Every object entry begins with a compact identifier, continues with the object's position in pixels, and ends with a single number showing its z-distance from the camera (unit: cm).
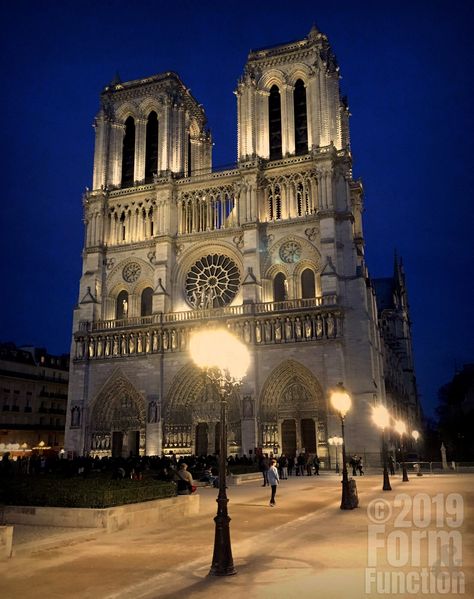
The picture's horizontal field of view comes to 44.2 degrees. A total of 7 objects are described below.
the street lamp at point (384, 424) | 2047
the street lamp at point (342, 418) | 1550
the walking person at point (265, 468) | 2376
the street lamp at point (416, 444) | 3122
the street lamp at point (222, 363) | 908
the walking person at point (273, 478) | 1648
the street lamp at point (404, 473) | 2512
